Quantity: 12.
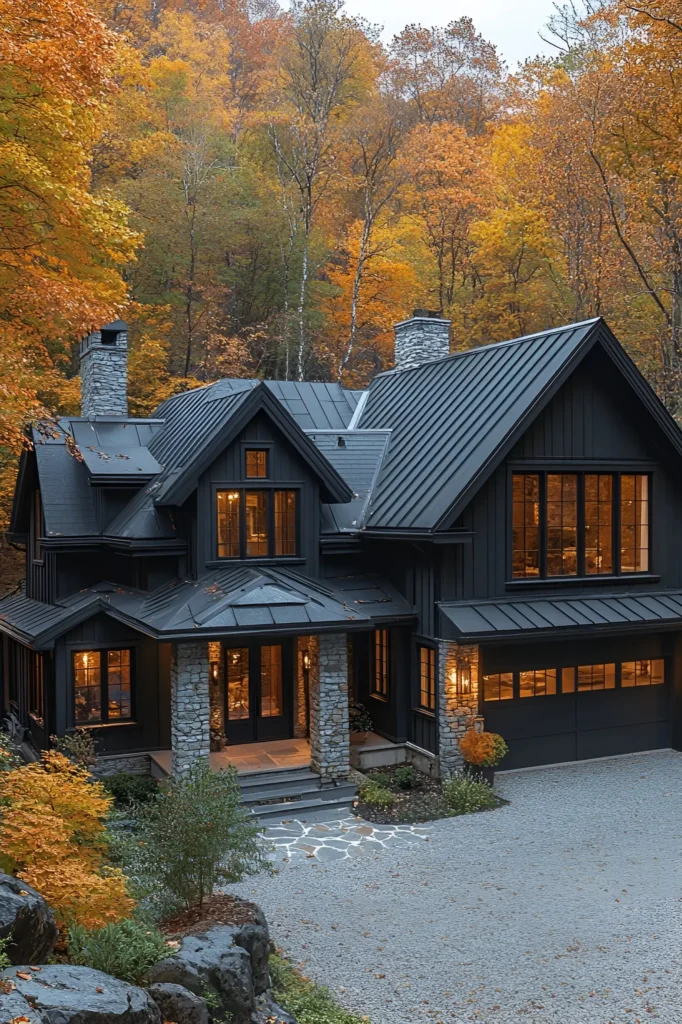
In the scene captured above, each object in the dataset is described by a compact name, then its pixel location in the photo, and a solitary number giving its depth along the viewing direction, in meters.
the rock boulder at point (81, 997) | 5.60
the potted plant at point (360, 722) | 16.50
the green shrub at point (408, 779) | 14.60
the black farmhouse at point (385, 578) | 14.68
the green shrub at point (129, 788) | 14.14
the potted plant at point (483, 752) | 14.42
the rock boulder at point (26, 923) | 6.19
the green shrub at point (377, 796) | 13.94
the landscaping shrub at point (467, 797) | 13.66
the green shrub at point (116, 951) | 6.84
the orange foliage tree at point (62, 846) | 7.32
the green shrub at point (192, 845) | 8.56
